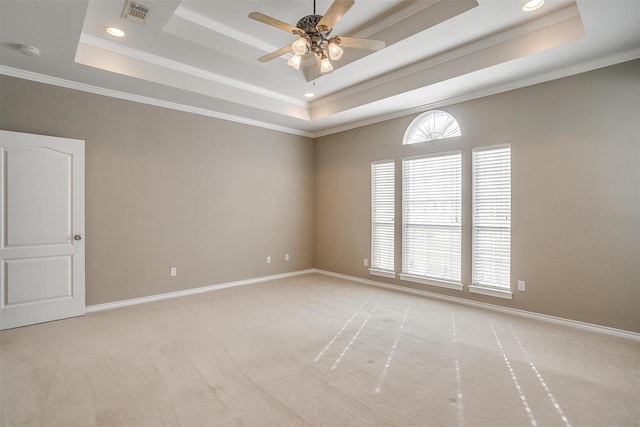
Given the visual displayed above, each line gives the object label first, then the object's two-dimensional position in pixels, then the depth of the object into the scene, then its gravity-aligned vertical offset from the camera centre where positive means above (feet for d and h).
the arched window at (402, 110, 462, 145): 15.07 +4.30
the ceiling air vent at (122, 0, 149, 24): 9.18 +6.10
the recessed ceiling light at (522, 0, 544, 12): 8.96 +6.06
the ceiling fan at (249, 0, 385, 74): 8.26 +5.00
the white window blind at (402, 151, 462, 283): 14.75 -0.19
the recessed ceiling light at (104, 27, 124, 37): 10.50 +6.16
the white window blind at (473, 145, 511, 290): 13.15 -0.16
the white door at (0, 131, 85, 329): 11.16 -0.64
